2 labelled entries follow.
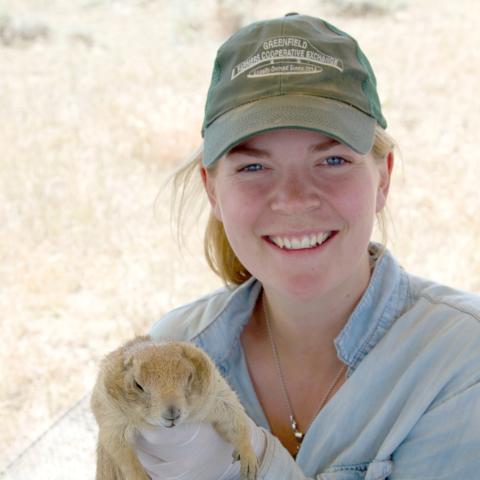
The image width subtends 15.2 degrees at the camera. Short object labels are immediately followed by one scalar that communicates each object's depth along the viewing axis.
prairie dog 1.28
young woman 1.32
